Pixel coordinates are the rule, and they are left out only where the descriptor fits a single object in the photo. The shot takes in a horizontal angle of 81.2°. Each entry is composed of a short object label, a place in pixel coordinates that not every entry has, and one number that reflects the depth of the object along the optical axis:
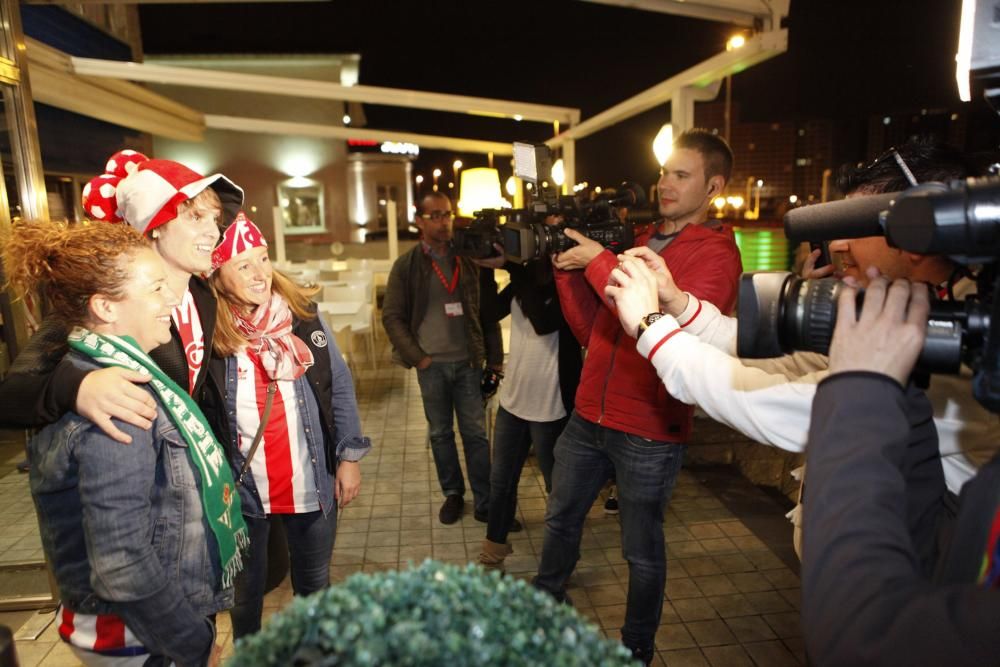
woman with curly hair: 1.10
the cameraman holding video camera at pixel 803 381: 1.08
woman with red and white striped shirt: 1.71
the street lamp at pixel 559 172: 5.52
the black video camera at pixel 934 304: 0.63
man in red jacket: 1.92
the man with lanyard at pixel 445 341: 3.22
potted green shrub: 0.49
